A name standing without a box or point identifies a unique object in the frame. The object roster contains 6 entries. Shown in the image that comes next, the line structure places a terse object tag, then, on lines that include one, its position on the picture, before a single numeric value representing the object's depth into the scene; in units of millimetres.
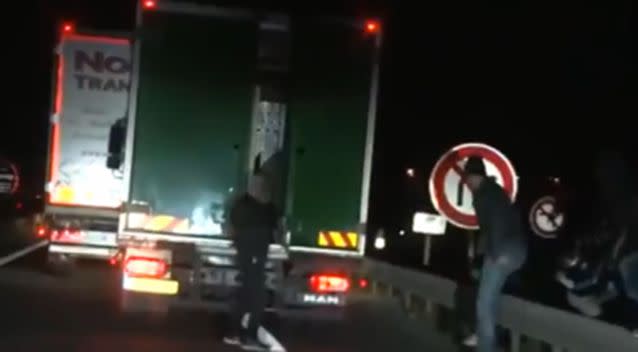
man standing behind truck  15258
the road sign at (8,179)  32697
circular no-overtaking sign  13078
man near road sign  12875
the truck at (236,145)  15945
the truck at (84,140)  24266
